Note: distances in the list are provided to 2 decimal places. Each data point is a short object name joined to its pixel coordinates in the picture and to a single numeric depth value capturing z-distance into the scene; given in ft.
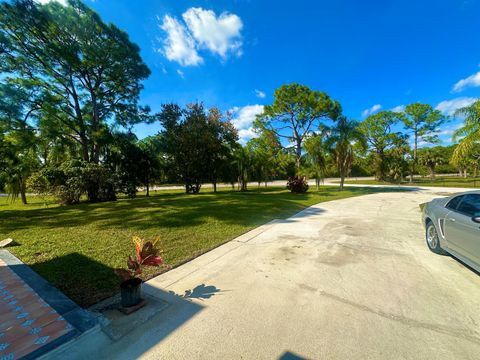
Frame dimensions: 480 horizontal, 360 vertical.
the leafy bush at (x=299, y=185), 53.45
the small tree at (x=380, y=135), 99.09
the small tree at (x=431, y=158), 110.86
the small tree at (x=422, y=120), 96.99
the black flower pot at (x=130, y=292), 8.20
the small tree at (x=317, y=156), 59.21
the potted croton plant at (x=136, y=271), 8.21
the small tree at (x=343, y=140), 56.40
